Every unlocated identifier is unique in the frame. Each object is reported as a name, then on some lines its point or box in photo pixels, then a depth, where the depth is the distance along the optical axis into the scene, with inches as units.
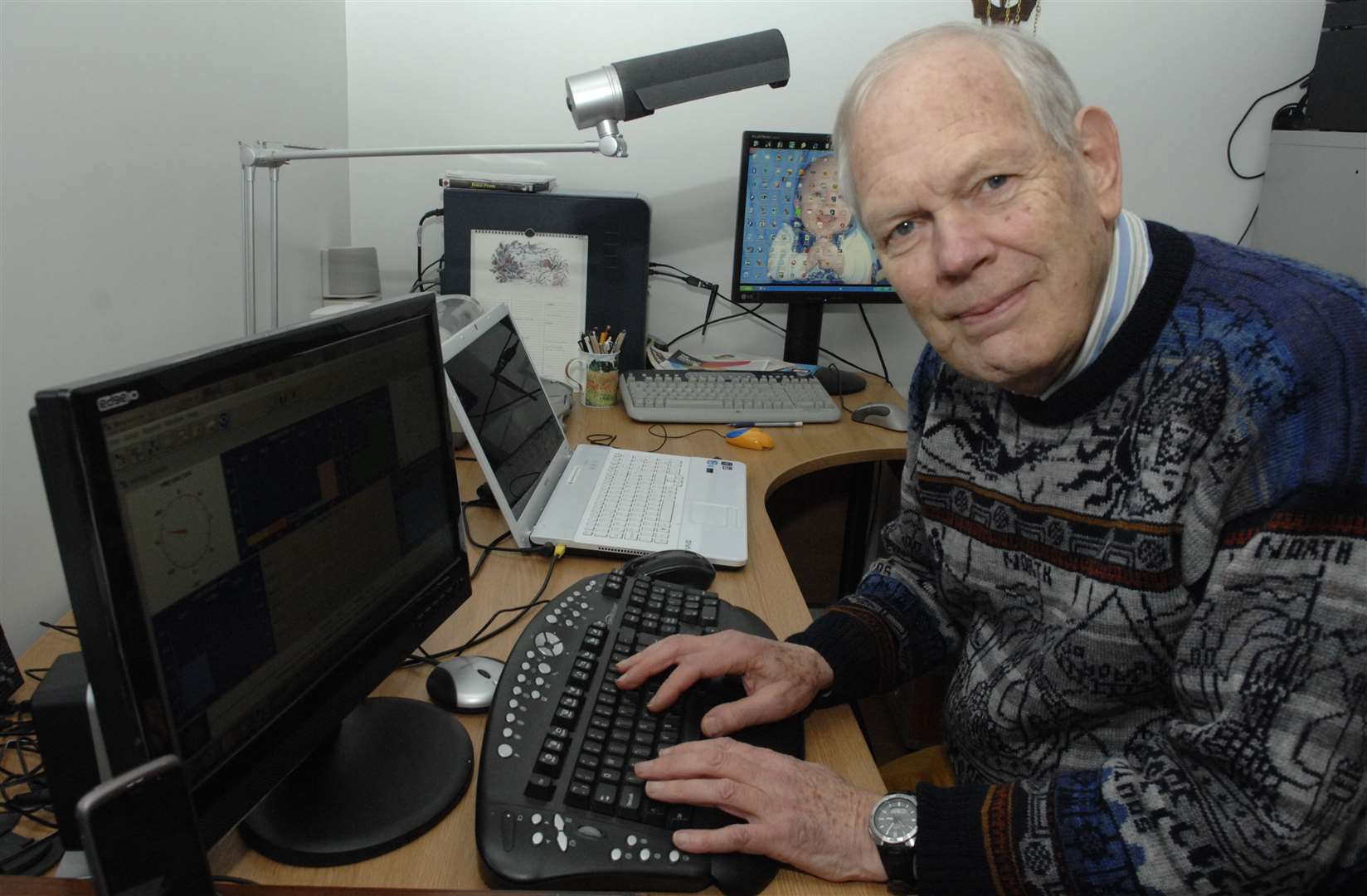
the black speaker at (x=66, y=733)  22.9
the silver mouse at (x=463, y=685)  34.6
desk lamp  46.0
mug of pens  71.9
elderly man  27.5
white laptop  47.7
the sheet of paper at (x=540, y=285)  74.4
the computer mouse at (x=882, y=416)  73.5
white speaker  71.1
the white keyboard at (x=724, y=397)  71.1
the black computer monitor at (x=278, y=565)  20.4
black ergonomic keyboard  26.5
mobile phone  18.2
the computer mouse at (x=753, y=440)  66.4
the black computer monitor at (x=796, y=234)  76.0
